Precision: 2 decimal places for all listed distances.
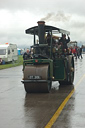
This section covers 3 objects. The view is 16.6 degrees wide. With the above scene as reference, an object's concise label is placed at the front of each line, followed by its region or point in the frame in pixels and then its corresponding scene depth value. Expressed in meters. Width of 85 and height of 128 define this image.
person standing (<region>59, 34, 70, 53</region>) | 13.13
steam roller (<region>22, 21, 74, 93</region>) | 11.10
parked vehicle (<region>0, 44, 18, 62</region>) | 36.06
